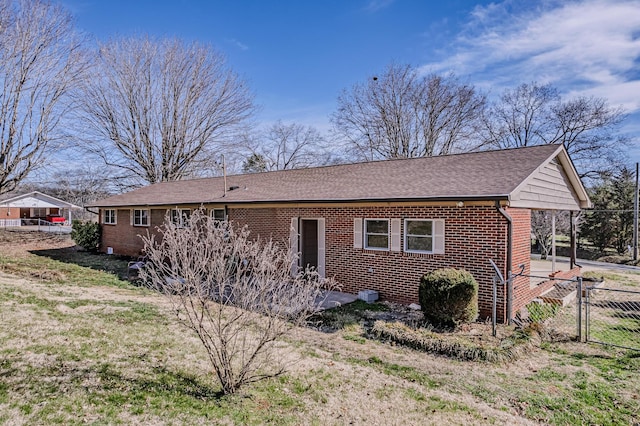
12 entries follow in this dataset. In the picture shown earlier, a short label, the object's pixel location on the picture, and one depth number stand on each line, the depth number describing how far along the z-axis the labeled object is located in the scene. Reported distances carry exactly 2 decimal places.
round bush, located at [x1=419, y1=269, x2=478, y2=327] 7.86
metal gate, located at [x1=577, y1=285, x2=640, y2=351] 7.69
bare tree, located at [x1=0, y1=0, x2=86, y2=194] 15.86
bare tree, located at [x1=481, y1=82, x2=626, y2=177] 28.83
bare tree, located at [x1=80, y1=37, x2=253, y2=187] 26.08
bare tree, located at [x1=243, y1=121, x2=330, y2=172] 38.97
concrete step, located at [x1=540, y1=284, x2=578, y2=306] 10.56
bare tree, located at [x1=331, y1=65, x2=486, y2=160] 31.67
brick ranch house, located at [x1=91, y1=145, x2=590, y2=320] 8.84
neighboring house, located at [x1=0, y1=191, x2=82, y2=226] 42.72
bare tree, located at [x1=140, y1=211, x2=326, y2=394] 4.61
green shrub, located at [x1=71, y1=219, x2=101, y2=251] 20.56
